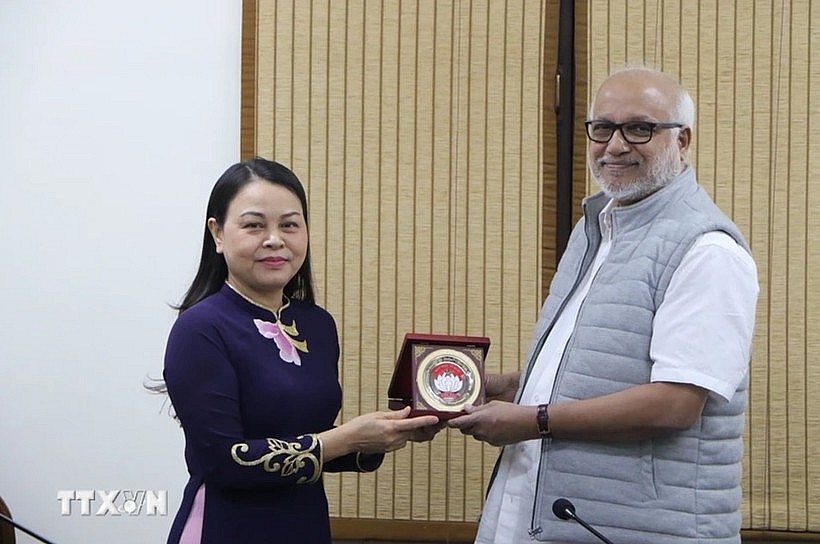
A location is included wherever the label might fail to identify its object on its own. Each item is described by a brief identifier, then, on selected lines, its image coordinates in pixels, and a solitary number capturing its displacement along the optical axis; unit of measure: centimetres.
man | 364
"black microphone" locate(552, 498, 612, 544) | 357
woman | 358
